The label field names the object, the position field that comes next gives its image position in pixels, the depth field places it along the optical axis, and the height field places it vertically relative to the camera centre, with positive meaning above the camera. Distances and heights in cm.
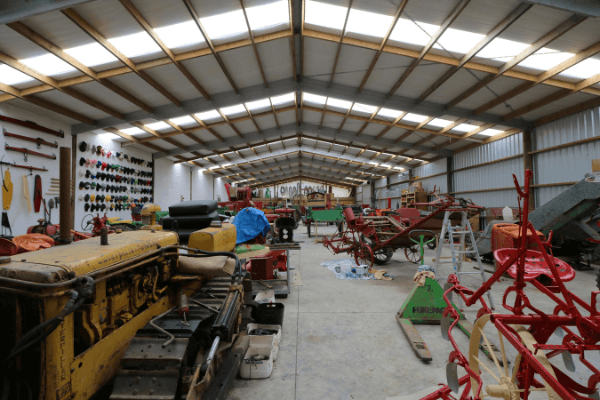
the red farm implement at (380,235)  542 -70
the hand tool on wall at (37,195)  724 +31
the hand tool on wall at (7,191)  645 +38
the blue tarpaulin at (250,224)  496 -34
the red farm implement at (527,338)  137 -72
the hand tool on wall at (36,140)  666 +169
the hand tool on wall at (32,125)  667 +205
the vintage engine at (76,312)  137 -60
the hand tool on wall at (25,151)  664 +137
